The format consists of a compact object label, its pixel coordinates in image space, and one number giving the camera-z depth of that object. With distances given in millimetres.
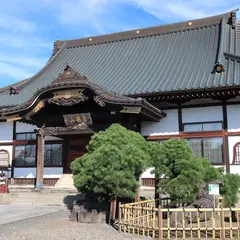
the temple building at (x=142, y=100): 14711
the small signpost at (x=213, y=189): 8773
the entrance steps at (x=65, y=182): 16144
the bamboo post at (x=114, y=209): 9679
